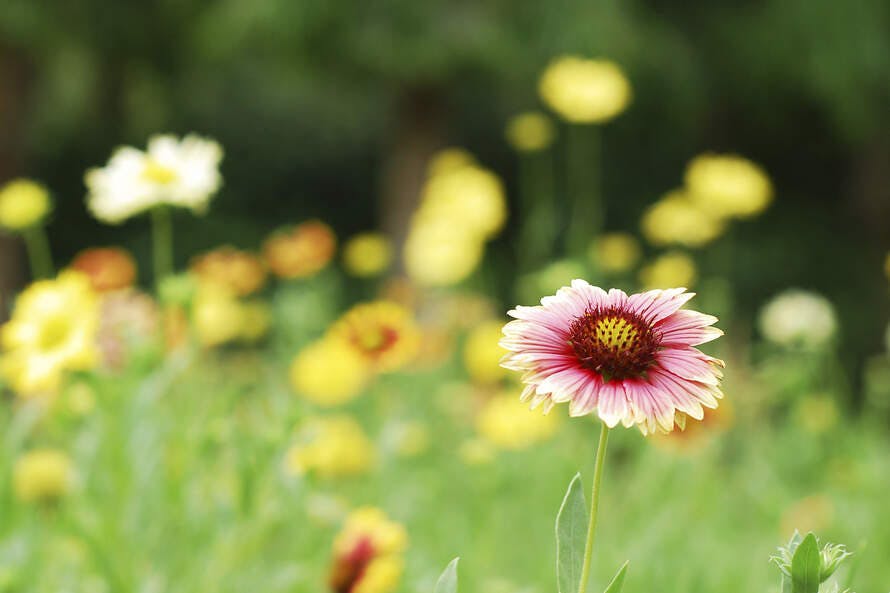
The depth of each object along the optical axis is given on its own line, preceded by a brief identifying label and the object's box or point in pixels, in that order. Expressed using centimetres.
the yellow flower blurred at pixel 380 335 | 316
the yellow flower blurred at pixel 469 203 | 532
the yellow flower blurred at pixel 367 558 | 213
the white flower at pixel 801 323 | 432
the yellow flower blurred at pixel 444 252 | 520
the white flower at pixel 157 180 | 274
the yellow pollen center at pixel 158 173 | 277
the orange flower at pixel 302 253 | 466
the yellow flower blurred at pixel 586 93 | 467
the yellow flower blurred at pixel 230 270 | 399
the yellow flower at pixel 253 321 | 575
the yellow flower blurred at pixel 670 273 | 486
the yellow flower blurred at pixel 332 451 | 266
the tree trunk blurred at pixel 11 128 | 1033
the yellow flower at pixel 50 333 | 237
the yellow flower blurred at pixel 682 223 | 519
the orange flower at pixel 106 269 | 346
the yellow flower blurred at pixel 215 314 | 346
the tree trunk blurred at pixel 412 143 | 1042
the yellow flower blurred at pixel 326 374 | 388
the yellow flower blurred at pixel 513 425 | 378
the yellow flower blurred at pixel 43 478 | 335
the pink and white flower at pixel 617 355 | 125
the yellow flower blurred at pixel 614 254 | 584
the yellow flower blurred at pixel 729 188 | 485
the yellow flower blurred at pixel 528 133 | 585
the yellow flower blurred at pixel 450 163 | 659
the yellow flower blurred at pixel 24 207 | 322
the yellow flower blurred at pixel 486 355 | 456
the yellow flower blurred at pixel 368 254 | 579
